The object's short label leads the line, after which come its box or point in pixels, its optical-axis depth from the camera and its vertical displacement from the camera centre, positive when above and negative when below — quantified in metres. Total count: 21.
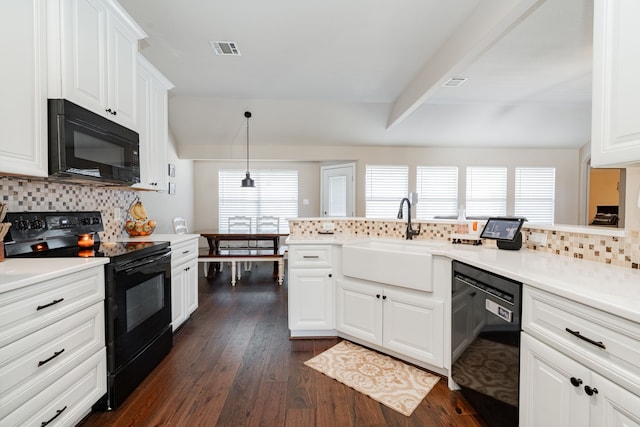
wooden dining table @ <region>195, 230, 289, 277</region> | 4.49 -0.45
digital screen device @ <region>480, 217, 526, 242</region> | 1.96 -0.14
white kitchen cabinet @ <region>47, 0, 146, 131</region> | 1.60 +0.92
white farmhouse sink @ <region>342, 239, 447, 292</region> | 1.96 -0.38
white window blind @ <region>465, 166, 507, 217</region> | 6.06 +0.43
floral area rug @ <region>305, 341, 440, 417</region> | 1.79 -1.11
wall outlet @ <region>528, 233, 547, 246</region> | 1.89 -0.19
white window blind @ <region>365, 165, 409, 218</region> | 5.88 +0.39
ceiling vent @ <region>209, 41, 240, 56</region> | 2.94 +1.60
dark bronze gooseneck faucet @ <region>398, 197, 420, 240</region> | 2.58 -0.20
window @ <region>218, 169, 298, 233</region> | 6.45 +0.26
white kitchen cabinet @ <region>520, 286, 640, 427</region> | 0.86 -0.51
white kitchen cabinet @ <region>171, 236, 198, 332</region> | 2.57 -0.68
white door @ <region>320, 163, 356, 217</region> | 5.93 +0.35
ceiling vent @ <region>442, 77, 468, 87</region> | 3.77 +1.61
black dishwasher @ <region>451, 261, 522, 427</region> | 1.31 -0.65
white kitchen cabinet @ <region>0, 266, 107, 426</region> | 1.14 -0.62
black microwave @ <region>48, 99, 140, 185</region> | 1.58 +0.36
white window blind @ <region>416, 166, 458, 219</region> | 6.00 +0.38
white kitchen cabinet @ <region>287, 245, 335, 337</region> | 2.53 -0.67
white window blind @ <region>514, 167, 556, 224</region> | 6.04 +0.37
